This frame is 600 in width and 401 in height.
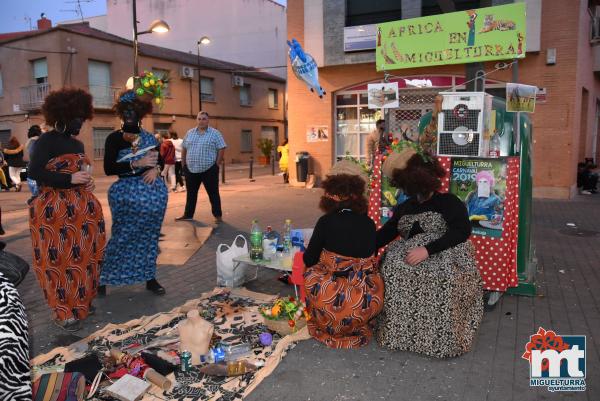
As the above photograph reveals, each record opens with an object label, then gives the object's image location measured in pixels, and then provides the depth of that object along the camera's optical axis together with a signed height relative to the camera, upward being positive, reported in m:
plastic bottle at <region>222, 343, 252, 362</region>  3.70 -1.55
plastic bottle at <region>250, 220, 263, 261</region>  5.05 -1.02
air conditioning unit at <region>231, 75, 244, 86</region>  29.92 +3.98
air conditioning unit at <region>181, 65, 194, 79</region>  26.16 +3.96
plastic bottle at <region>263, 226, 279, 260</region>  5.12 -1.05
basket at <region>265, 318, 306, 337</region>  4.04 -1.48
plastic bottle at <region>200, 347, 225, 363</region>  3.63 -1.54
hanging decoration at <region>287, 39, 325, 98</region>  6.34 +1.00
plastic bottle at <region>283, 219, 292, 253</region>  5.24 -1.03
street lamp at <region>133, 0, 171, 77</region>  13.59 +3.50
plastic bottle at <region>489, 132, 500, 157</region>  4.77 -0.01
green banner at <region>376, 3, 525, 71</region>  4.70 +1.06
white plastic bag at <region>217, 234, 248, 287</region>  5.26 -1.30
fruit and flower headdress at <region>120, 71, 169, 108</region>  4.93 +0.62
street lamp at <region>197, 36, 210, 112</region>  26.98 +2.94
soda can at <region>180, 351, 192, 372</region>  3.52 -1.53
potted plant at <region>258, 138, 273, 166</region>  28.83 -0.25
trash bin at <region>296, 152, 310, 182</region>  14.62 -0.58
